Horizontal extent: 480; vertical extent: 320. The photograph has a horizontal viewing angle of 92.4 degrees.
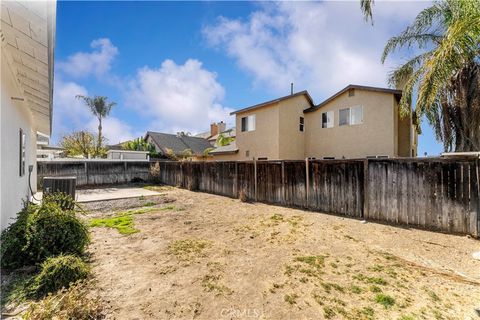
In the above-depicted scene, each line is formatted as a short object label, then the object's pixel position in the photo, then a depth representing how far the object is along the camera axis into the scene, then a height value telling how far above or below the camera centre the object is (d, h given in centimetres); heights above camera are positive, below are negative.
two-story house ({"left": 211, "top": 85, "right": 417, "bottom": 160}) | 1259 +217
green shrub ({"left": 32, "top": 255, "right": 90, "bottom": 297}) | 310 -156
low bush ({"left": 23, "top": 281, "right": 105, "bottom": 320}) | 250 -164
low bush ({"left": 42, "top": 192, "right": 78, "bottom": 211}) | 466 -76
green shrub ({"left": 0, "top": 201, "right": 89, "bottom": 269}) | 369 -120
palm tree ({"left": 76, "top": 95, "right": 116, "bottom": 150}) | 3044 +776
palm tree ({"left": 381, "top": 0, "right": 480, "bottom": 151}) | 674 +311
